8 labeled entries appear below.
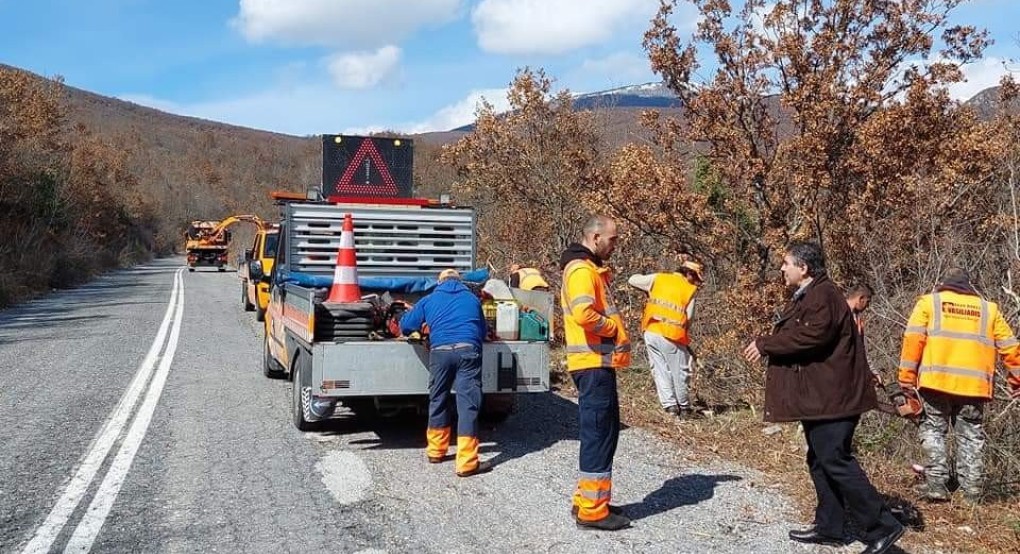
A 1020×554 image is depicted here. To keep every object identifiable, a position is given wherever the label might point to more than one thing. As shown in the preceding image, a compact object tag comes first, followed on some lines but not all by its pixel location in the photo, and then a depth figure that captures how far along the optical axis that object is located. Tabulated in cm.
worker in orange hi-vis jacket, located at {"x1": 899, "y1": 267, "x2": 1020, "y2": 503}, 559
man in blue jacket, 679
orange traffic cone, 801
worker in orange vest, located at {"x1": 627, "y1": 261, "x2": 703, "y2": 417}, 870
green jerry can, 754
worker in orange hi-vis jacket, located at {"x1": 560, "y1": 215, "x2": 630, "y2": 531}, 526
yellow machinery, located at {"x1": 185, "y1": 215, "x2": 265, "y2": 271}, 4169
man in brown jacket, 479
